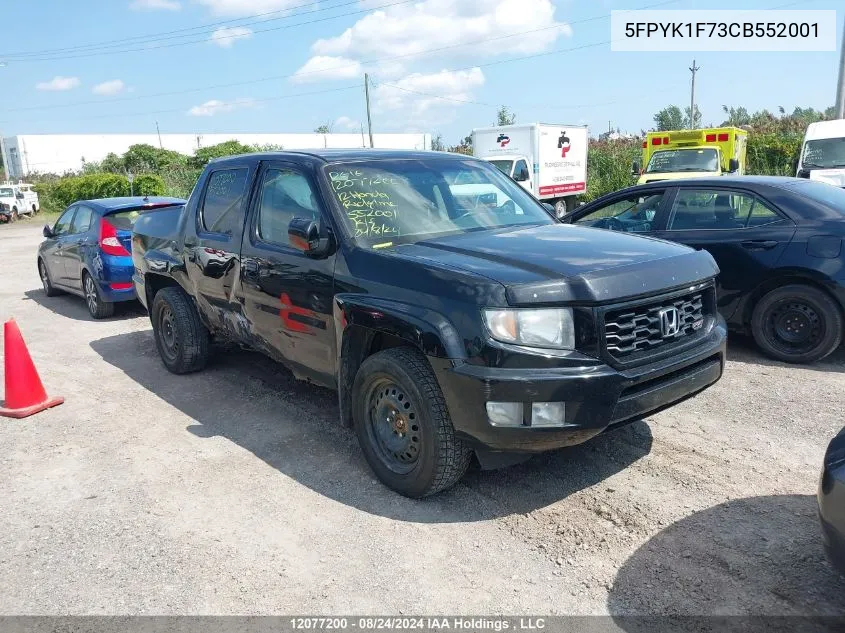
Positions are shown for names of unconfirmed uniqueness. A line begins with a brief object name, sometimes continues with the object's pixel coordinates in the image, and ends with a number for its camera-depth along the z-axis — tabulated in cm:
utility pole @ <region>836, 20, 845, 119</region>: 2164
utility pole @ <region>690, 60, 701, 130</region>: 4603
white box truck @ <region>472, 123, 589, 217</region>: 1956
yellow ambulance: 1662
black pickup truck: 328
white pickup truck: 3228
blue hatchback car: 891
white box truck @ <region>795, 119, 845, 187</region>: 1415
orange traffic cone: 551
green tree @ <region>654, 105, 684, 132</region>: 7618
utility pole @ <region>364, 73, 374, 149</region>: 4362
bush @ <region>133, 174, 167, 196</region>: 3219
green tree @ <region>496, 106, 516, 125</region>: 4337
